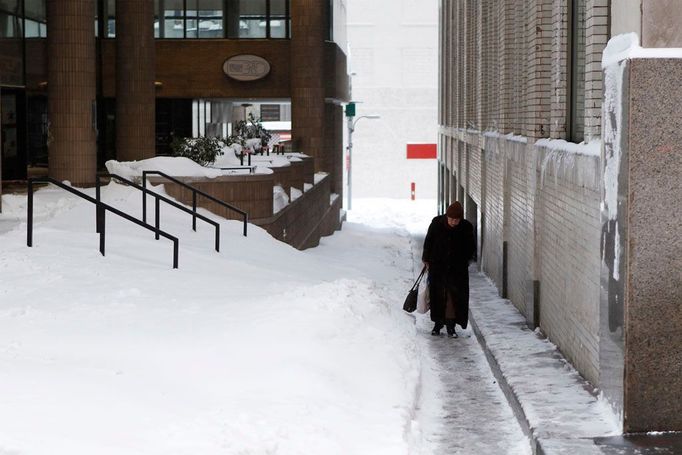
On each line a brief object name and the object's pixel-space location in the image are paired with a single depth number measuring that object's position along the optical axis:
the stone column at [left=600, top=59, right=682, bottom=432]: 9.07
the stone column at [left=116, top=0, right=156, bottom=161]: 34.00
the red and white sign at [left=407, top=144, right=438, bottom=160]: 90.38
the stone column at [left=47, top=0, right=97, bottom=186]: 29.39
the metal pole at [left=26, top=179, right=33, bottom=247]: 14.68
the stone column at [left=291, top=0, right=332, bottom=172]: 42.19
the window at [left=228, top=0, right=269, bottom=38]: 43.34
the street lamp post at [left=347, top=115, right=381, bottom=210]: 60.94
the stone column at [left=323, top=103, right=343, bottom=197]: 47.44
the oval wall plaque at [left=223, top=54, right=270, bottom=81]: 42.56
